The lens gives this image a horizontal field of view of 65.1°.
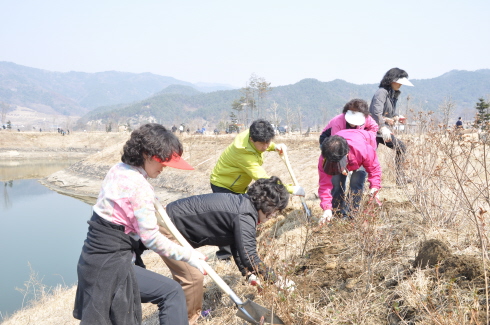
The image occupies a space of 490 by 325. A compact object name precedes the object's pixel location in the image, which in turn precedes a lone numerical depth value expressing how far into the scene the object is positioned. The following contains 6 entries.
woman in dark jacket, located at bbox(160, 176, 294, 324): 2.72
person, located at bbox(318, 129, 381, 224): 3.73
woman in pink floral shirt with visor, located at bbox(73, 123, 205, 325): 2.23
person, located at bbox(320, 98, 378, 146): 4.53
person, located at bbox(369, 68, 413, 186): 4.89
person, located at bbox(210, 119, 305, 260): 4.00
